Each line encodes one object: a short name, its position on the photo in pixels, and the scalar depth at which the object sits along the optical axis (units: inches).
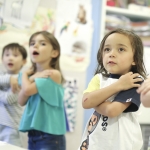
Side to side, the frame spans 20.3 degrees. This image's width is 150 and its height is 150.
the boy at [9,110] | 81.0
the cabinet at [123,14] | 110.3
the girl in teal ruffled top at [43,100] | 77.7
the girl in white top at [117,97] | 59.0
